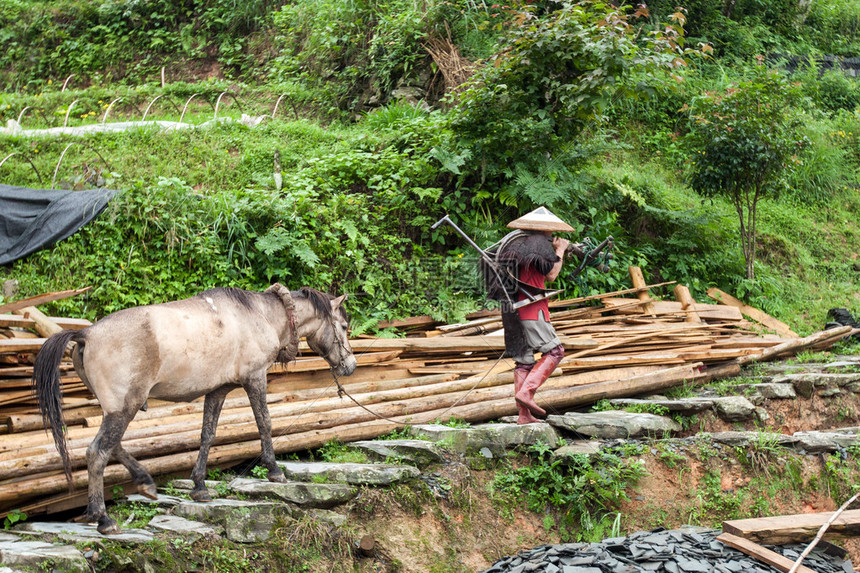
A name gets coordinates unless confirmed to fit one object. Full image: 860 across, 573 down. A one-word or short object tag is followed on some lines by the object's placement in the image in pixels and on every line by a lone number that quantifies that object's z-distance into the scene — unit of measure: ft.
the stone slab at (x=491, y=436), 19.83
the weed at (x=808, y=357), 32.78
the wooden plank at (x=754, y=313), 37.12
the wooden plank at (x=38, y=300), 22.07
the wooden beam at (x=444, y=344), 25.94
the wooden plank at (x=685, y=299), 34.18
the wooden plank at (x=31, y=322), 21.56
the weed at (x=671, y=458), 20.40
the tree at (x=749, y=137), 38.42
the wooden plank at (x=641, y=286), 33.99
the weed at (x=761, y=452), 20.94
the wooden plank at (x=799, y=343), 30.94
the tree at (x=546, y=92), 32.17
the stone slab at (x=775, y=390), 26.39
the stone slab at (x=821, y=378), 27.20
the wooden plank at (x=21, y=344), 19.70
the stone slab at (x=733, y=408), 24.22
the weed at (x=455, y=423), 22.02
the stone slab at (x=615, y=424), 21.43
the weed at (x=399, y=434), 21.06
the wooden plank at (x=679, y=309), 33.65
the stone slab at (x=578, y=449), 19.62
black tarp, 27.71
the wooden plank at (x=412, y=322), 30.48
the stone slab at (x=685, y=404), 23.45
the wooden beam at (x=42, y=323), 22.27
